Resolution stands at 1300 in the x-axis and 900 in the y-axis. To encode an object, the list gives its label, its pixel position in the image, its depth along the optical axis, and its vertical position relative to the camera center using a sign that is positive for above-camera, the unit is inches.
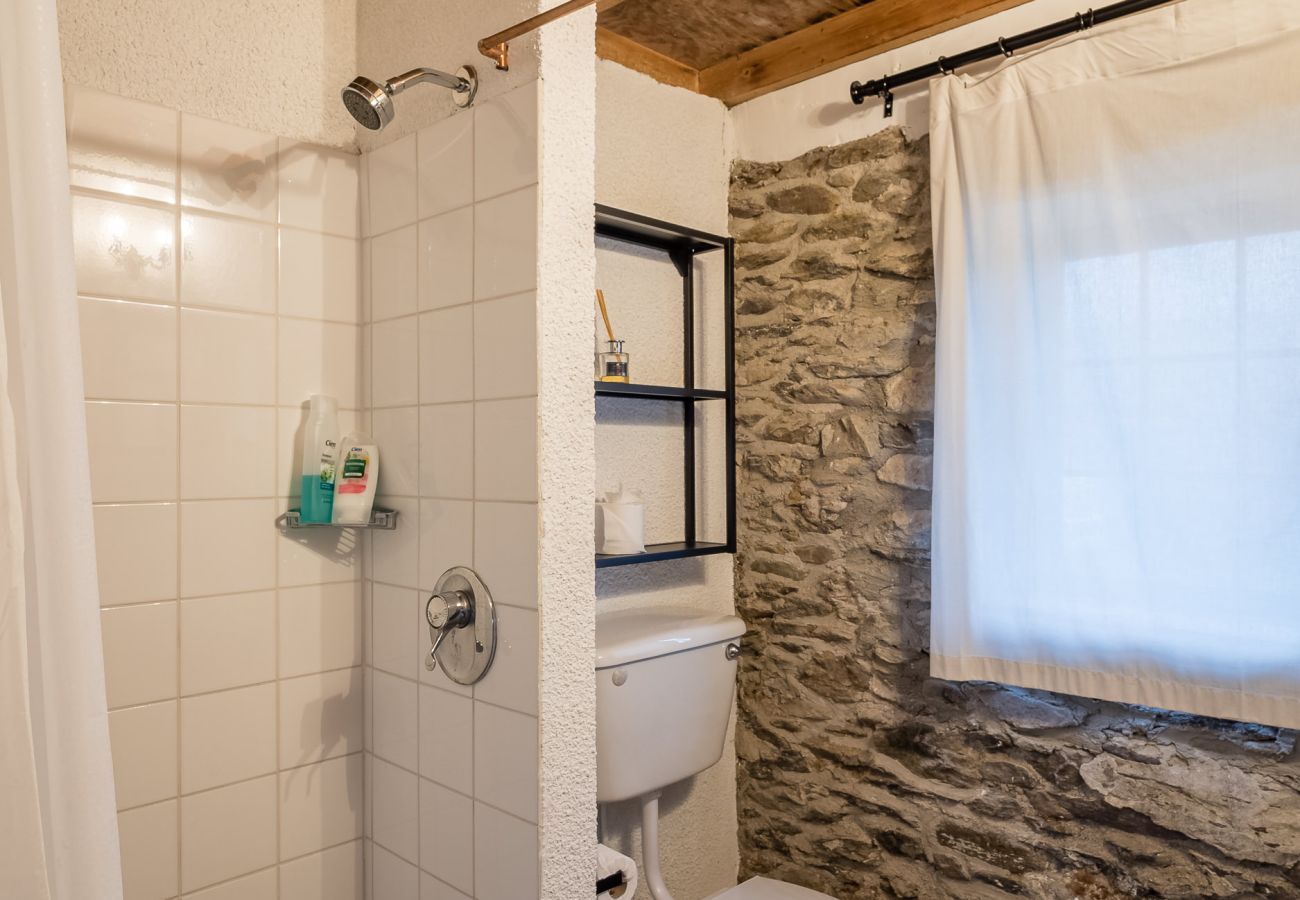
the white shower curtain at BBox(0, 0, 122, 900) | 21.2 -2.1
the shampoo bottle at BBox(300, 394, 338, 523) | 57.1 -1.0
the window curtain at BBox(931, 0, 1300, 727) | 56.4 +5.6
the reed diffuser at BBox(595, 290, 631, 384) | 74.0 +7.2
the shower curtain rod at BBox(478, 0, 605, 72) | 43.5 +23.1
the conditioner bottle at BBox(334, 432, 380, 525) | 57.1 -2.5
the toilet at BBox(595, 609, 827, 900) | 68.9 -21.8
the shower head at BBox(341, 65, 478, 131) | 48.9 +20.2
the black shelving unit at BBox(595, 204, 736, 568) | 76.4 +12.0
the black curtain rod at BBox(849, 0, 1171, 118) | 63.2 +31.9
